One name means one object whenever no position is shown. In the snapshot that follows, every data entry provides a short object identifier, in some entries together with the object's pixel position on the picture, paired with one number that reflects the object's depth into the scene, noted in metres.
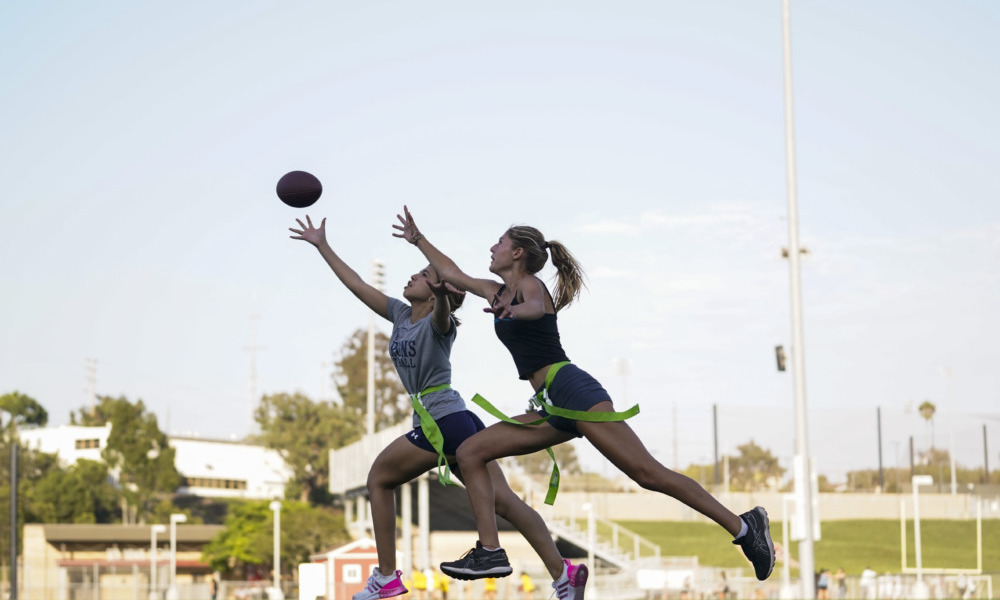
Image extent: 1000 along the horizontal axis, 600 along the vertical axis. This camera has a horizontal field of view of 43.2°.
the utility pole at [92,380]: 128.75
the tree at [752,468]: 77.12
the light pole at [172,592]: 41.78
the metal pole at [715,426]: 75.81
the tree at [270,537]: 59.62
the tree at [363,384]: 91.88
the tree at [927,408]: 102.09
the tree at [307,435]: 92.00
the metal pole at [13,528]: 40.00
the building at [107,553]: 65.19
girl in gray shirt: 7.96
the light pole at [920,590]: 29.81
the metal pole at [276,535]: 39.08
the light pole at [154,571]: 44.40
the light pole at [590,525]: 42.53
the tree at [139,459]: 86.75
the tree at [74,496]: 78.56
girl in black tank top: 7.18
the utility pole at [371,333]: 47.59
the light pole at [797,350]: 23.03
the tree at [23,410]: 97.62
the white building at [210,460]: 101.44
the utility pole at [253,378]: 132.25
